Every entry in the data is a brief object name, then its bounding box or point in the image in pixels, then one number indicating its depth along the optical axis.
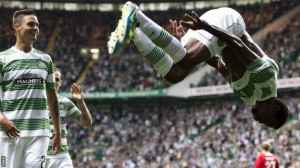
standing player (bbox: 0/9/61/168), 5.40
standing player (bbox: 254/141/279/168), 12.19
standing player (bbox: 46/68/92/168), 7.50
